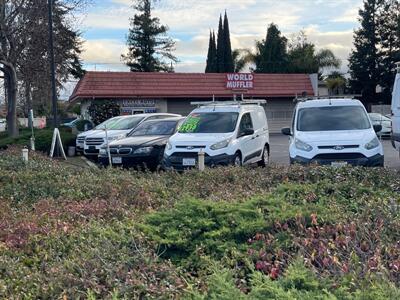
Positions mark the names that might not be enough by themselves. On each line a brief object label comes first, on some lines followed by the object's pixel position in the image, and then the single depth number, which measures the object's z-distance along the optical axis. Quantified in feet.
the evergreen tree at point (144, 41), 204.95
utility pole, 69.79
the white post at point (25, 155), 41.54
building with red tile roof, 109.60
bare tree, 86.33
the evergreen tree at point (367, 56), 173.68
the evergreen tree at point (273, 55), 199.52
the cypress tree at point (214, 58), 212.23
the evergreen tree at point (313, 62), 195.72
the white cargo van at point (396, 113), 44.01
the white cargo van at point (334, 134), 38.01
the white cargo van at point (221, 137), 43.24
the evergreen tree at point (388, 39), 172.65
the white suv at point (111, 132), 62.85
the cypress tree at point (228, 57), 206.49
